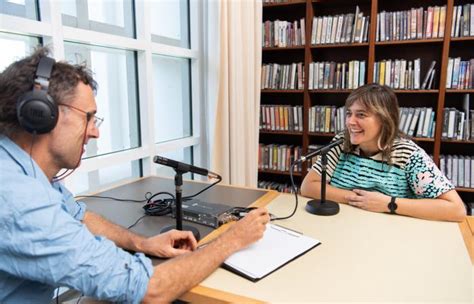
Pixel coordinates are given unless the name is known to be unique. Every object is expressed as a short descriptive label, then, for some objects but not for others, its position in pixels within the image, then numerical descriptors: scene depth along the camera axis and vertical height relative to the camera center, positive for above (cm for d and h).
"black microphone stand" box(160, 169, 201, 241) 115 -32
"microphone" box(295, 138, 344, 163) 132 -19
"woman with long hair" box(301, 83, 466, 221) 141 -29
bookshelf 260 +34
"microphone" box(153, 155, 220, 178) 110 -21
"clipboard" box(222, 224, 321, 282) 97 -44
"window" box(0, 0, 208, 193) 171 +22
